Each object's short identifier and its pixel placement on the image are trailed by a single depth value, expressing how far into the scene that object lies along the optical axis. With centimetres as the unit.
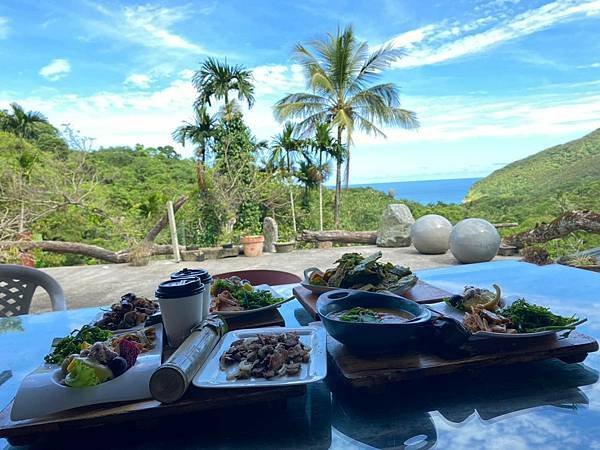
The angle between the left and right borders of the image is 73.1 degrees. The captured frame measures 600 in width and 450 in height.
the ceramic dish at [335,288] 122
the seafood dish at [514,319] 79
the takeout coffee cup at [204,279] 86
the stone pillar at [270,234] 750
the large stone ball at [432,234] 600
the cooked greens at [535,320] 79
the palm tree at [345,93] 909
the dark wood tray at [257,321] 102
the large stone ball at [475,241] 508
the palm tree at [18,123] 998
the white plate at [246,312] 102
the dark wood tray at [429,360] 70
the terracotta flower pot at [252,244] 694
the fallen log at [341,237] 775
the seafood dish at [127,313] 99
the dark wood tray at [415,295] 117
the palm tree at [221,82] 837
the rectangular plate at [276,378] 65
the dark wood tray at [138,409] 60
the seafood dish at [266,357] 68
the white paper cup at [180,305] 77
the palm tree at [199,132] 857
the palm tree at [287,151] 856
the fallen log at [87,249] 708
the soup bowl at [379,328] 71
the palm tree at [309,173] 869
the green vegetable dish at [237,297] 107
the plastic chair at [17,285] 176
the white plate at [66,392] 61
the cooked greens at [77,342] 74
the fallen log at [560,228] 522
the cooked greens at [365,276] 123
